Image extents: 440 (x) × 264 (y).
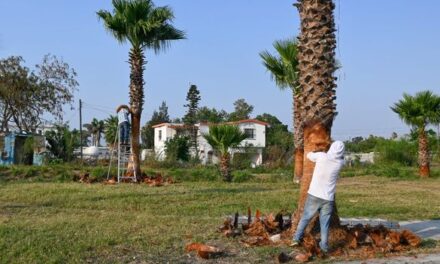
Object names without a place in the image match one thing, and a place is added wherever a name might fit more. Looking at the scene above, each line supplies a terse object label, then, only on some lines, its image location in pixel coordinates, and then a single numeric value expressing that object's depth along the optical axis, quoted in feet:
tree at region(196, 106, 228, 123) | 247.23
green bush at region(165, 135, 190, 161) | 137.61
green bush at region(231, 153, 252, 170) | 113.60
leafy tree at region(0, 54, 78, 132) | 137.08
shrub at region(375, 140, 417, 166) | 129.59
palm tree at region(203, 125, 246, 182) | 74.64
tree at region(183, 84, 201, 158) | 231.09
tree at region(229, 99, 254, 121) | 287.69
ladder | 67.00
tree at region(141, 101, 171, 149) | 246.88
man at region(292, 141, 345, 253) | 25.63
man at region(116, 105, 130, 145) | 68.32
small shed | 107.45
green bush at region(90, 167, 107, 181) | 68.39
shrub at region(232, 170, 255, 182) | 75.87
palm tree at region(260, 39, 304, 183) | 70.18
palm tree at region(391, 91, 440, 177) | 91.91
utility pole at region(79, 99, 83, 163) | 143.70
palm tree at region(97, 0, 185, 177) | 67.73
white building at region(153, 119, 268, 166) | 200.71
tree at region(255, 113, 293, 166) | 129.30
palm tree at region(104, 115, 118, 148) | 155.12
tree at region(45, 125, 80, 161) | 111.86
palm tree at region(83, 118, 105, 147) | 227.61
